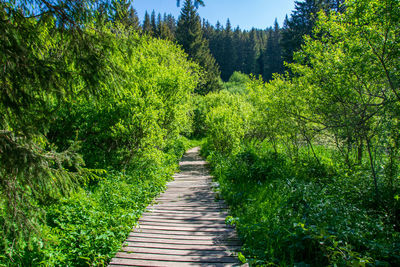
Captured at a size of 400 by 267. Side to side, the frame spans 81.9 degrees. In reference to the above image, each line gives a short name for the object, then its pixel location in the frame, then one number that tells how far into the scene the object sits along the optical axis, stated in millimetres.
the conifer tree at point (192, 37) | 36781
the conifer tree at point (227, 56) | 71188
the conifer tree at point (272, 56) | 60728
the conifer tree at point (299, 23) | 31469
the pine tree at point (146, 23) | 49384
